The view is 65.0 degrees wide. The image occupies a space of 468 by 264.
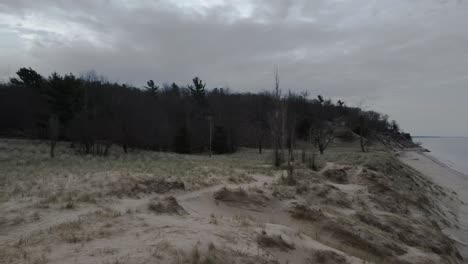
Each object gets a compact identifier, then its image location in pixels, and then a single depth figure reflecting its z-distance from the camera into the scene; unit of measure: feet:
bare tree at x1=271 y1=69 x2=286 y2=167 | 84.66
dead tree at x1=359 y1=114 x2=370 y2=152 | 226.17
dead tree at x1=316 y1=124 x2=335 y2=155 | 159.59
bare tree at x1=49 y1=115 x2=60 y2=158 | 101.17
